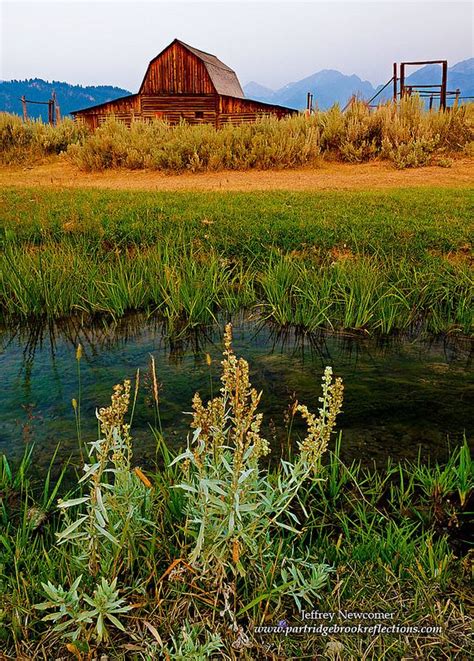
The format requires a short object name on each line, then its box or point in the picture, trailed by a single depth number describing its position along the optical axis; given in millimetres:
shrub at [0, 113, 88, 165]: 18109
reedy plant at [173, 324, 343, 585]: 1606
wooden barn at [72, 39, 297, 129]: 32719
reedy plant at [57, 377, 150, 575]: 1619
